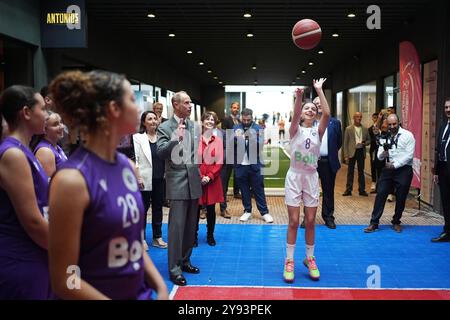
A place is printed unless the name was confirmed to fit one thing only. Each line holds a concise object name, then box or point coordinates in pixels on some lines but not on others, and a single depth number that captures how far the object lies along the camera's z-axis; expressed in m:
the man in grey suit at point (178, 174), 4.40
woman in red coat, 5.65
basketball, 4.95
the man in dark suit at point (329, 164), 6.81
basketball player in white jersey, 4.50
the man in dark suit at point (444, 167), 5.99
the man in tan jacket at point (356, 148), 9.76
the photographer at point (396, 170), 6.62
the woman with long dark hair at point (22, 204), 1.91
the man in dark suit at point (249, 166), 7.36
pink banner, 8.15
